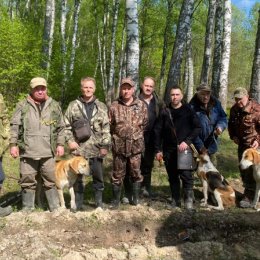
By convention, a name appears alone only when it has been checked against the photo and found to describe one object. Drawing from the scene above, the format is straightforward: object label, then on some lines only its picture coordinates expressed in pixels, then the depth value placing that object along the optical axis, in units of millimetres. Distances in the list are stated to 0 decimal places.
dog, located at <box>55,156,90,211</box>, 6090
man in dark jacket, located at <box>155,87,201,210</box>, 6461
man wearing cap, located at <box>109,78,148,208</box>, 6219
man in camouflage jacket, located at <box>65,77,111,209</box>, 6047
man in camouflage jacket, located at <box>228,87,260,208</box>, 6922
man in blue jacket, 6992
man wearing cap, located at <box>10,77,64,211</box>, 5750
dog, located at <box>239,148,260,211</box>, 6670
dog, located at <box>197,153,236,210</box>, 6873
